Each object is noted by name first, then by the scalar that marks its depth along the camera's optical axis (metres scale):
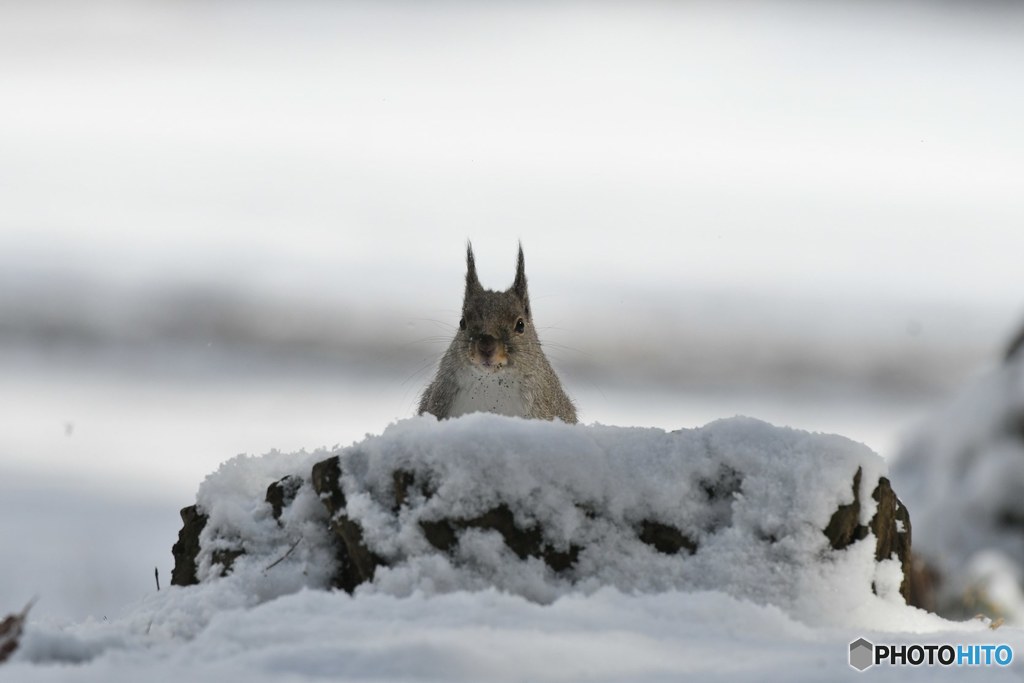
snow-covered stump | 6.34
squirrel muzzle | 11.34
